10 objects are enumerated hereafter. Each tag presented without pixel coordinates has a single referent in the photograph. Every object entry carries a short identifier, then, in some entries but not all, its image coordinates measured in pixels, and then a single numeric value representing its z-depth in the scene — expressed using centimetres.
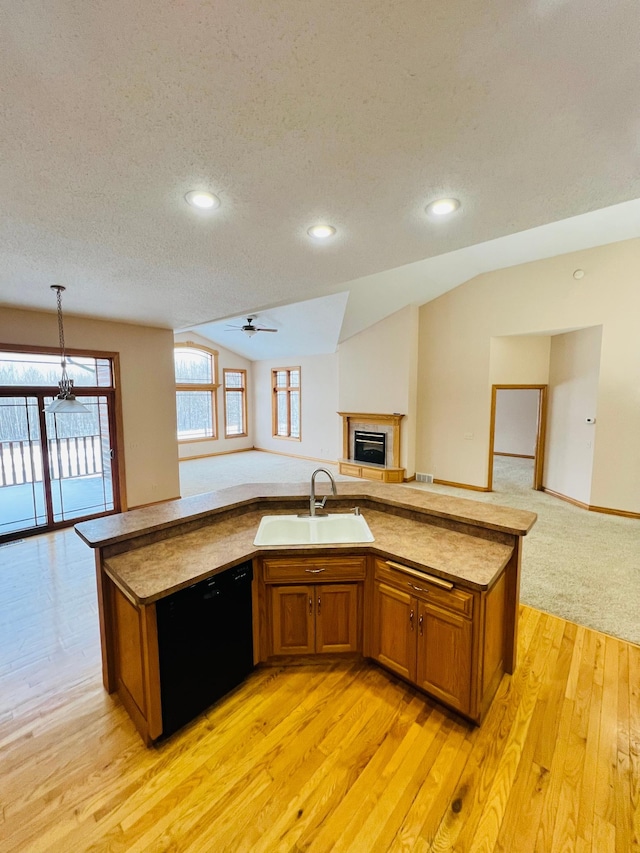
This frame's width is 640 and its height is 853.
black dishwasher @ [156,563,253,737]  180
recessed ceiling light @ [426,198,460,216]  194
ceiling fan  713
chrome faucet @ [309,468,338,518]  261
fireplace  729
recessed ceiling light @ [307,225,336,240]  228
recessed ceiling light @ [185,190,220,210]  187
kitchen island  185
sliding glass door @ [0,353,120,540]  455
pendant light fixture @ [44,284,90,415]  363
